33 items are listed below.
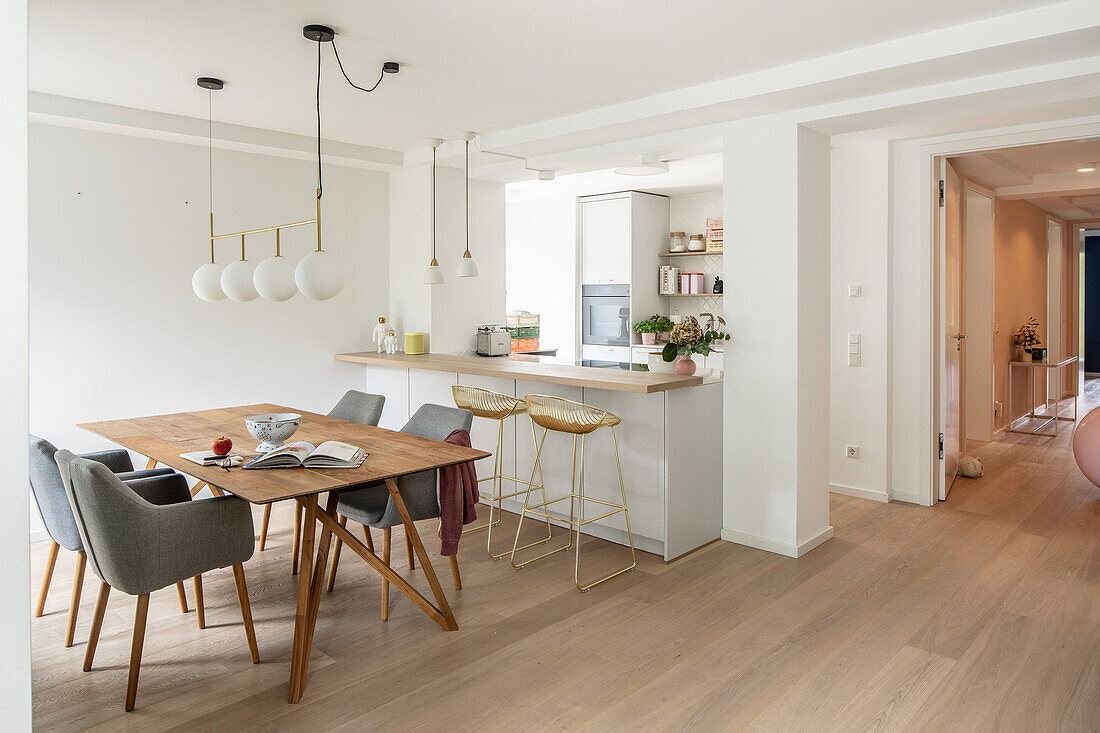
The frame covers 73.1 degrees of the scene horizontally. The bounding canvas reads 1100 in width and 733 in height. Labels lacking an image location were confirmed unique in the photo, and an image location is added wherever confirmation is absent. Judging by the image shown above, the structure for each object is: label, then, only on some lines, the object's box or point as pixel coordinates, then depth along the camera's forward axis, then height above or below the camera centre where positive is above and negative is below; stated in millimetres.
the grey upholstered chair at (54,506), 2783 -526
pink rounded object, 4867 -541
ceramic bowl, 3066 -263
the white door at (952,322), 4918 +304
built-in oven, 7035 +493
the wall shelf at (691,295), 6949 +673
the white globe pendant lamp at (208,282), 3555 +408
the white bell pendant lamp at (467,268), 4418 +589
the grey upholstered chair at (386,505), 3125 -603
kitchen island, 3787 -451
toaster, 5684 +188
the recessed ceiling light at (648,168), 4660 +1311
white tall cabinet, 6922 +1186
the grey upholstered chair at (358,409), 4090 -241
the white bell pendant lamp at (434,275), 4652 +578
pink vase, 3904 +0
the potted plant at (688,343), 3914 +123
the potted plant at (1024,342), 7465 +234
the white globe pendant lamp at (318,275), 2840 +353
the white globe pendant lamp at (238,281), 3277 +381
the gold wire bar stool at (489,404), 3945 -204
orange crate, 7340 +202
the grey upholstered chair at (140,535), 2377 -564
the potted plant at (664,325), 4184 +233
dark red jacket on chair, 3090 -574
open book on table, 2830 -354
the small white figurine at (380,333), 5668 +257
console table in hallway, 7285 -303
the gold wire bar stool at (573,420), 3488 -259
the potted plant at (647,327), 4281 +233
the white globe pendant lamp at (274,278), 2994 +359
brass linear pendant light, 2854 +371
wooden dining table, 2566 -393
